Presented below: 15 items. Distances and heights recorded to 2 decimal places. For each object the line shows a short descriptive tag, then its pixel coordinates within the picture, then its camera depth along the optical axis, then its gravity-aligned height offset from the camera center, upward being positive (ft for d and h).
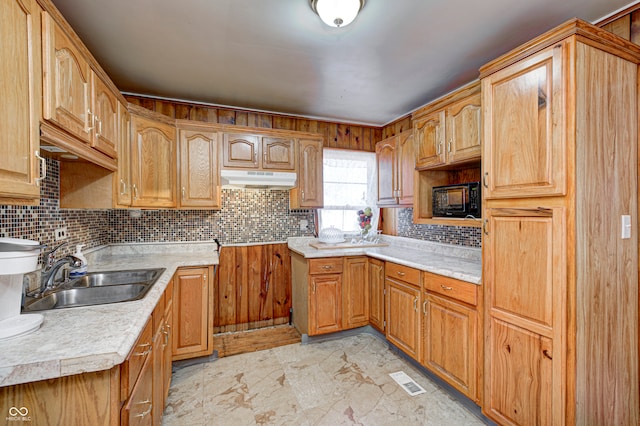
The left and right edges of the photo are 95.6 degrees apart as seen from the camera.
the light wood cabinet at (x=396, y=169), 9.83 +1.53
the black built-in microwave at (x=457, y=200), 7.27 +0.30
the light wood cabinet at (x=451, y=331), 6.30 -2.83
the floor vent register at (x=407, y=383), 7.15 -4.42
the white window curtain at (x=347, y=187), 12.49 +1.06
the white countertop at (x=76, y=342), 2.80 -1.44
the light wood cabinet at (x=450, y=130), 7.00 +2.16
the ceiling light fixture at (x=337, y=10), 5.15 +3.66
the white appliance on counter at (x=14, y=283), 3.24 -0.85
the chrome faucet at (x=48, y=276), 5.22 -1.15
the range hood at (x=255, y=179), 9.59 +1.13
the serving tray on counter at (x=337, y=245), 10.40 -1.26
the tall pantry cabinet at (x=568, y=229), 4.61 -0.31
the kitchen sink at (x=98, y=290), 4.94 -1.50
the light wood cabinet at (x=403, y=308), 7.91 -2.81
